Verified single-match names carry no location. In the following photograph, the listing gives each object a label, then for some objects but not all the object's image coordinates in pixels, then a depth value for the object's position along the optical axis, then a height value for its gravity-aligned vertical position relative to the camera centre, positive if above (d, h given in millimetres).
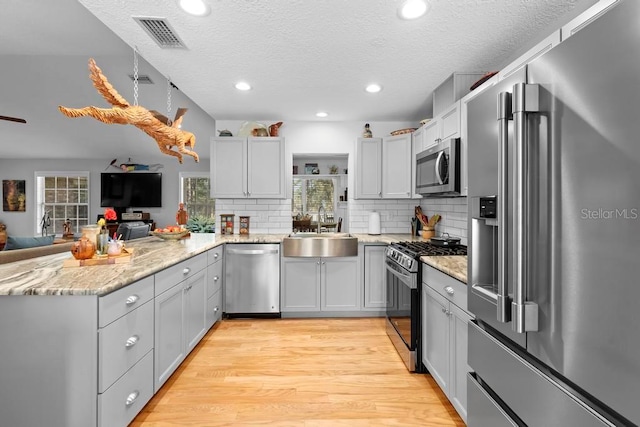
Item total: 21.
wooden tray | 1892 -283
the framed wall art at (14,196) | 7801 +444
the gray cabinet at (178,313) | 2039 -724
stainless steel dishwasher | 3510 -701
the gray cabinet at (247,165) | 3859 +608
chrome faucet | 4164 +8
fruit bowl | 3312 -204
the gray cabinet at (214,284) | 3068 -701
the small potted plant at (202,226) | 6499 -224
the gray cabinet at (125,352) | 1493 -715
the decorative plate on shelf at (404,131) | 3768 +1007
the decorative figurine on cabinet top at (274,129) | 3975 +1075
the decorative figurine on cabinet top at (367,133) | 3955 +1026
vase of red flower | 2074 -166
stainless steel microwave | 2527 +401
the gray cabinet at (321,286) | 3547 -783
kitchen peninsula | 1427 -610
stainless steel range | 2367 -631
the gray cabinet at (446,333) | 1732 -720
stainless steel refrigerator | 660 -30
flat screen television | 7852 +612
